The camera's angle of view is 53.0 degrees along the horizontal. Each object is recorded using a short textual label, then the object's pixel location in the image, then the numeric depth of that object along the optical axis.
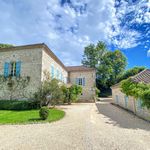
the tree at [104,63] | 40.59
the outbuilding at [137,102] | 11.11
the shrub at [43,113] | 9.87
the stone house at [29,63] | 17.05
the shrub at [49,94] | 15.62
